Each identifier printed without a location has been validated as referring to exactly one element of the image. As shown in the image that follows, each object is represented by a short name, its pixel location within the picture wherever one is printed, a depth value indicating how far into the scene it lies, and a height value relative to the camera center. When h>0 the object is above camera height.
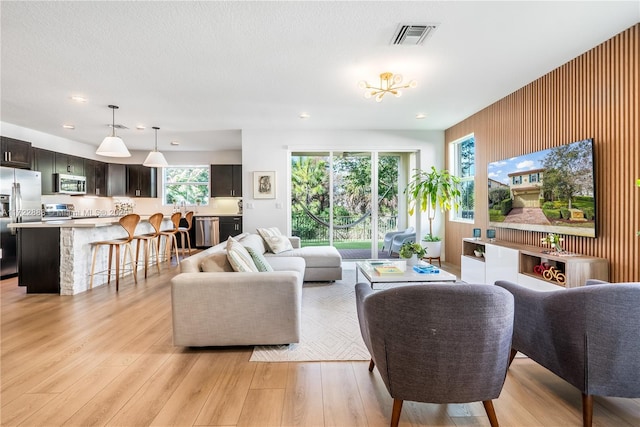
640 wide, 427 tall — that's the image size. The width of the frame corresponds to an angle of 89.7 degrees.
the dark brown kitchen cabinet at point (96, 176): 7.02 +0.88
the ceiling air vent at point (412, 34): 2.55 +1.49
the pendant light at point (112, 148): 4.21 +0.89
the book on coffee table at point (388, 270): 3.19 -0.56
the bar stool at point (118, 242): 4.29 -0.37
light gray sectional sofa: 2.42 -0.71
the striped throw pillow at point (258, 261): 2.92 -0.42
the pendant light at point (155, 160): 5.53 +0.95
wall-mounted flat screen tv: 3.00 +0.25
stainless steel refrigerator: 4.84 +0.17
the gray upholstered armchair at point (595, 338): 1.46 -0.60
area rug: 2.39 -1.03
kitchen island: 4.07 -0.52
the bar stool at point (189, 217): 6.77 -0.04
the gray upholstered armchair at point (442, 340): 1.39 -0.57
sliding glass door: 6.14 +0.35
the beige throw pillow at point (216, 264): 2.69 -0.41
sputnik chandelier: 3.39 +1.44
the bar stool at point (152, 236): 4.86 -0.32
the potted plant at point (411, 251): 3.56 -0.41
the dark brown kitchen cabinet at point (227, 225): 8.02 -0.25
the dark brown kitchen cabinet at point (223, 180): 8.21 +0.89
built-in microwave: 6.09 +0.63
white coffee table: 3.01 -0.60
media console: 2.87 -0.55
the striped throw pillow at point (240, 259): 2.64 -0.37
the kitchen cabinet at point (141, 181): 7.90 +0.86
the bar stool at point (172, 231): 5.92 -0.30
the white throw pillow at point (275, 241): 4.69 -0.39
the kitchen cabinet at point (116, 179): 7.65 +0.87
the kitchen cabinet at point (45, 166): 5.66 +0.90
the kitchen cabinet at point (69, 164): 6.17 +1.02
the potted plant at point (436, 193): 5.58 +0.37
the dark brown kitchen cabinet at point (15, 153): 5.01 +1.01
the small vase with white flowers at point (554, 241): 3.19 -0.29
